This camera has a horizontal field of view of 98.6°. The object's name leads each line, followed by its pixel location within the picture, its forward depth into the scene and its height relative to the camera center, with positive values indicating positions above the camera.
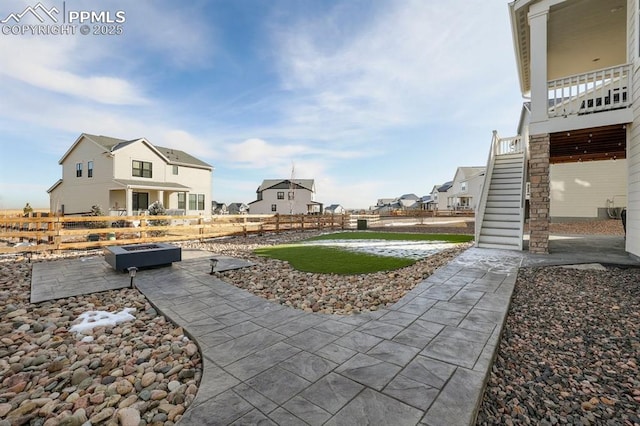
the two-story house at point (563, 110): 6.32 +2.45
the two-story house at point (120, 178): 17.52 +2.41
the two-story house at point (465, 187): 33.06 +3.17
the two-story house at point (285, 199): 34.66 +1.66
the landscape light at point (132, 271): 4.51 -0.96
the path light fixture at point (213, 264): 5.24 -0.98
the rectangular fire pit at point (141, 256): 5.41 -0.89
